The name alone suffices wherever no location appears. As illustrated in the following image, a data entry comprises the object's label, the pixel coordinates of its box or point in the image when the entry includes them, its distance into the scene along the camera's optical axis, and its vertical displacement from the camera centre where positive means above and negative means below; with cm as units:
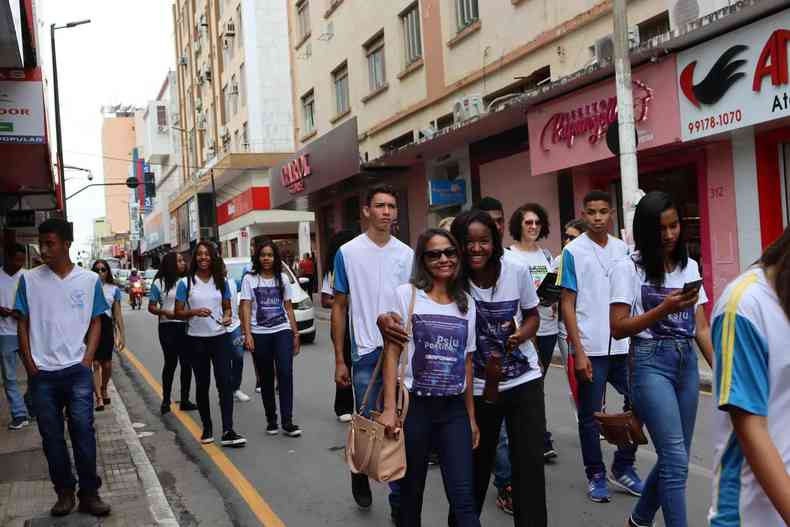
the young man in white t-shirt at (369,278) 489 -14
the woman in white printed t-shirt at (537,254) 584 -7
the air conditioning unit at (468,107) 1680 +298
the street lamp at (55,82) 2196 +553
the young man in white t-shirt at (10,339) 805 -63
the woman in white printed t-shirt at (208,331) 708 -60
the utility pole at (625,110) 1011 +165
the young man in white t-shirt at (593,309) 493 -42
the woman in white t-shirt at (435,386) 369 -63
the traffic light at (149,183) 3170 +340
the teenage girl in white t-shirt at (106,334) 873 -73
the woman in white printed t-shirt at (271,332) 730 -66
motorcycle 3130 -101
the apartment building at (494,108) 1186 +271
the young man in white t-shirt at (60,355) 507 -52
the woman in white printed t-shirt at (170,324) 865 -64
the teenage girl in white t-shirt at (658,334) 378 -48
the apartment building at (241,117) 3878 +763
